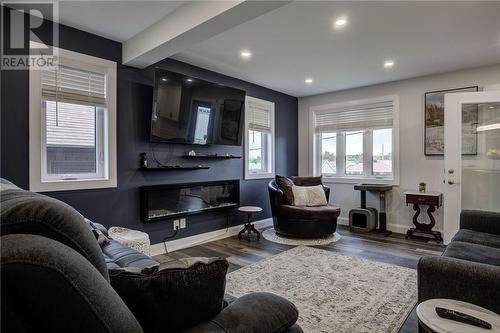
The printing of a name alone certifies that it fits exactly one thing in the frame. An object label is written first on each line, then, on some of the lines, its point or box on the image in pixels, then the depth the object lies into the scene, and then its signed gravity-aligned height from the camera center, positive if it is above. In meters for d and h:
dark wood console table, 4.19 -0.59
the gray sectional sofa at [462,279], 1.48 -0.63
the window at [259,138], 5.02 +0.51
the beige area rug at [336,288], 2.10 -1.13
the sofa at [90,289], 0.62 -0.33
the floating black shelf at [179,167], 3.58 -0.02
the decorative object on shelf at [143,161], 3.50 +0.05
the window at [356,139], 5.05 +0.51
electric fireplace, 3.55 -0.47
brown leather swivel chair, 4.27 -0.81
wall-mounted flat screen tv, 3.48 +0.74
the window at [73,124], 2.75 +0.43
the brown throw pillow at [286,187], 4.64 -0.35
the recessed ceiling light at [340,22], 2.78 +1.43
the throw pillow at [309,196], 4.62 -0.50
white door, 3.78 +0.13
